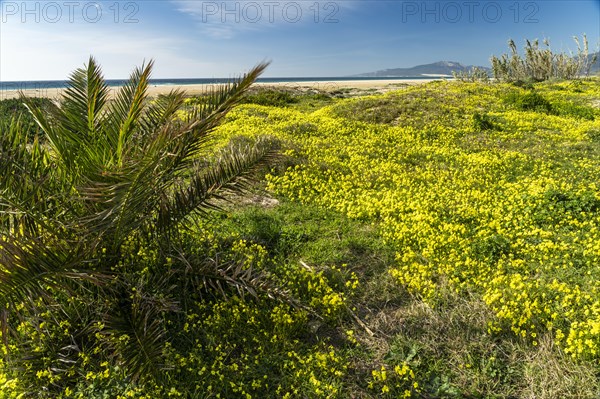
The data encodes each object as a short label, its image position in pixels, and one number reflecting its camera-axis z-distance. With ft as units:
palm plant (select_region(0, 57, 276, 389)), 12.09
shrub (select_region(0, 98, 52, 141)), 54.00
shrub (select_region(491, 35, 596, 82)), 211.82
